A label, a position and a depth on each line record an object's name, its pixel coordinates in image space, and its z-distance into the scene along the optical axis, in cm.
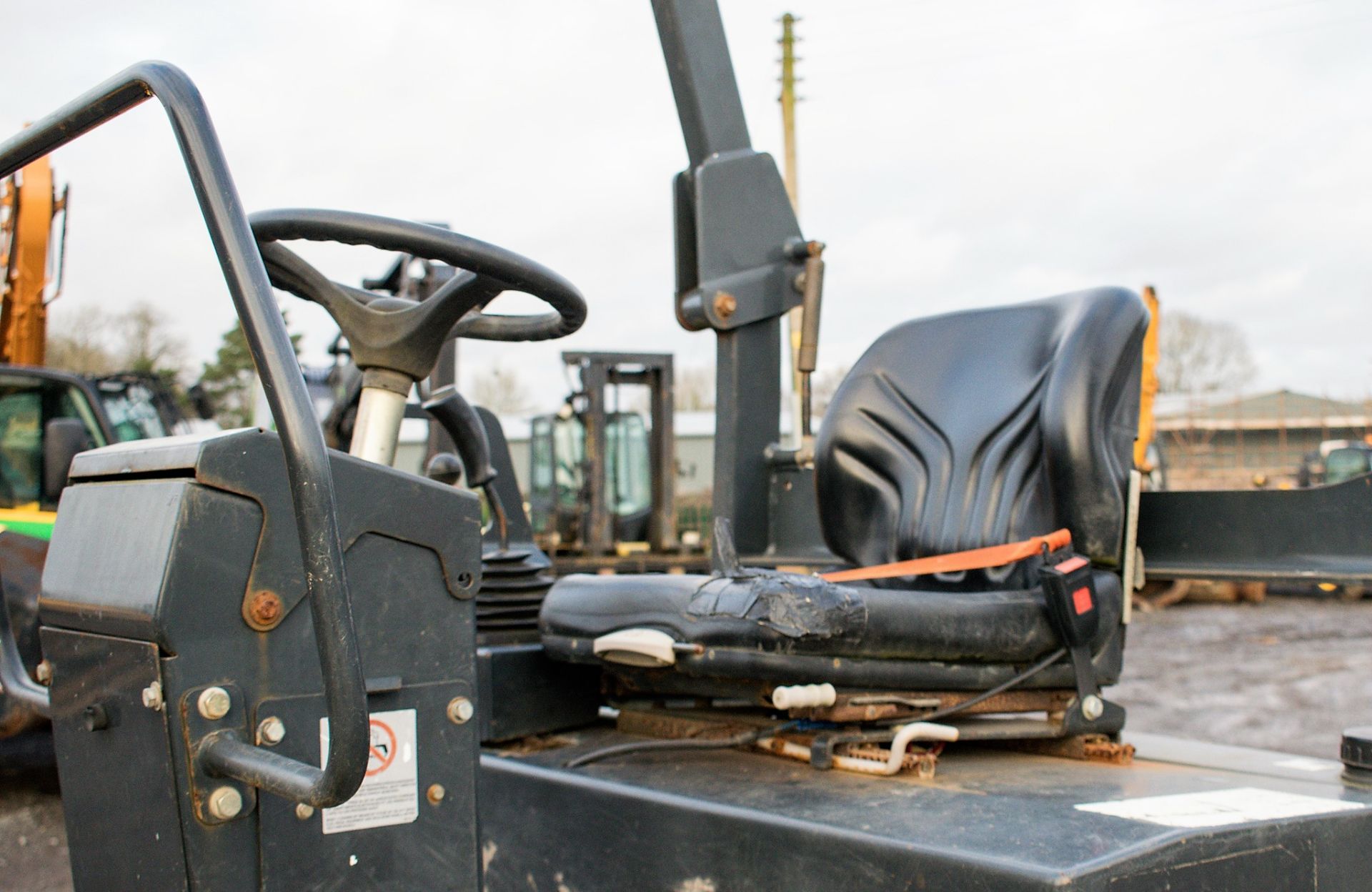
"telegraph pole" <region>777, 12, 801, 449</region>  1477
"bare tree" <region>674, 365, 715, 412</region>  3284
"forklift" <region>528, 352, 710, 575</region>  1199
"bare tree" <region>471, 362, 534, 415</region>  3391
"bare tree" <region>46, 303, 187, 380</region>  2108
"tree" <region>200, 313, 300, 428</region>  2475
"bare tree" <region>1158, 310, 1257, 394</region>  3594
